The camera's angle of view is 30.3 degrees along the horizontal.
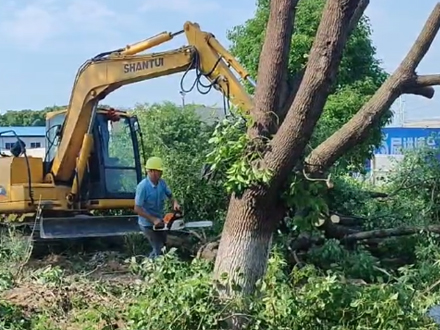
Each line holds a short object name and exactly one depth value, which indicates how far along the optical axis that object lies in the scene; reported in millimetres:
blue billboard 11394
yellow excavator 10656
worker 9391
